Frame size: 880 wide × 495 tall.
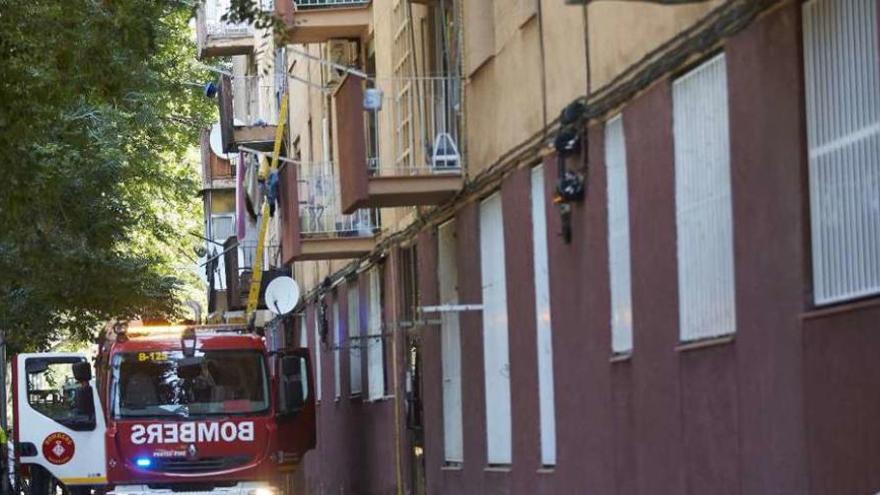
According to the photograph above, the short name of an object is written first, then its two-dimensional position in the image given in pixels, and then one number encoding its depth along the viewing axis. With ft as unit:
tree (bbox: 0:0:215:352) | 66.44
